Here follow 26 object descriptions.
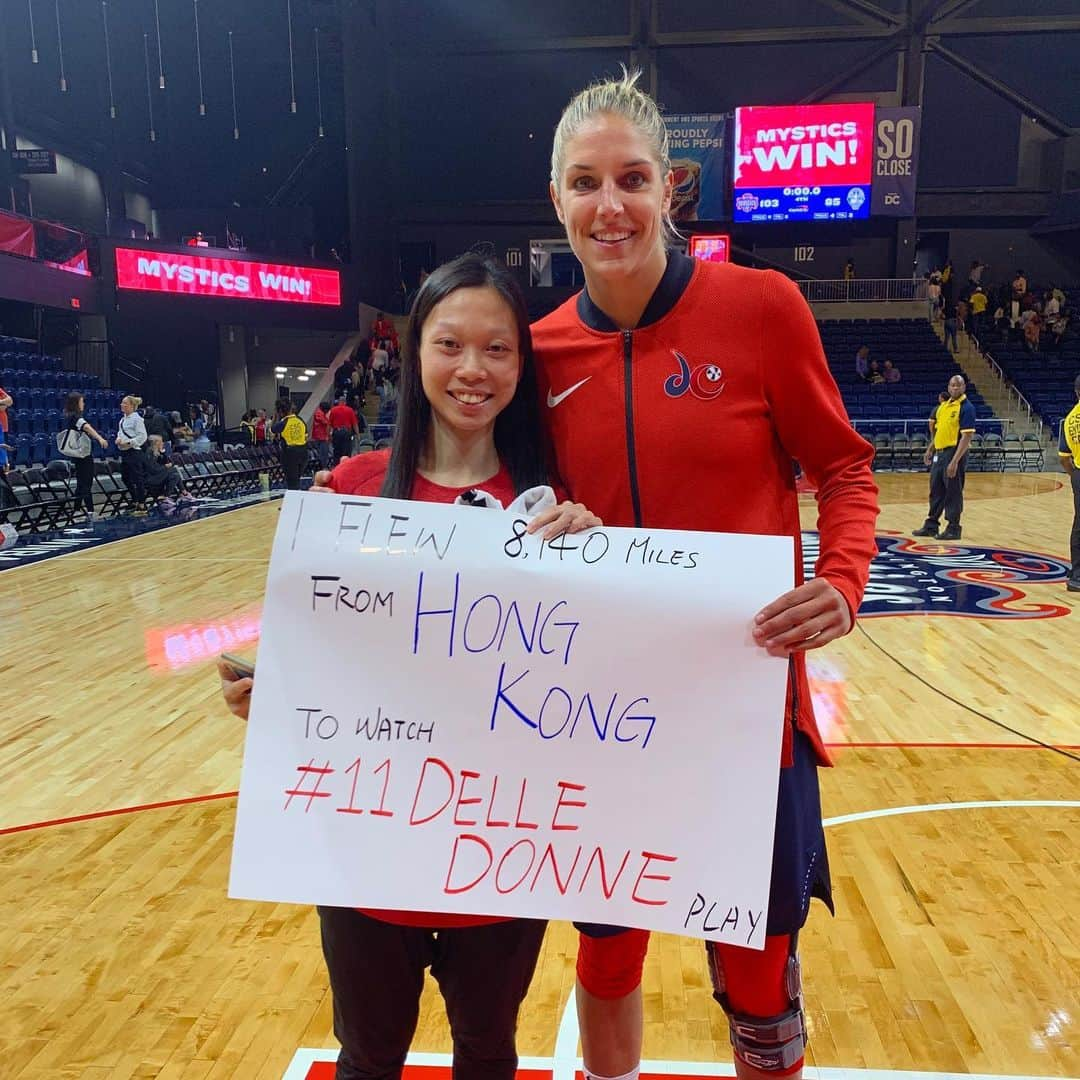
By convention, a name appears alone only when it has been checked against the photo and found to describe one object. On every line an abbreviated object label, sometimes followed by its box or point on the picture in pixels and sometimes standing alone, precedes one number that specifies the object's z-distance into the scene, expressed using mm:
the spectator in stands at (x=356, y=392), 16578
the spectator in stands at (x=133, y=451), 9734
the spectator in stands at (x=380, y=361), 17922
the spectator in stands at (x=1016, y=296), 18625
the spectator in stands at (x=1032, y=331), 17969
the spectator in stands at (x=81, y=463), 9227
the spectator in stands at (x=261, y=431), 15469
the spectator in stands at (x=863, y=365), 17484
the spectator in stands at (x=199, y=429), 13461
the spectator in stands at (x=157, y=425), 10672
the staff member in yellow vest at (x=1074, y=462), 5527
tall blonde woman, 1188
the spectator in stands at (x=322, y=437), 13484
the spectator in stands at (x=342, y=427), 12945
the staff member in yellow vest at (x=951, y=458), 7020
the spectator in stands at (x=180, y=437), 13274
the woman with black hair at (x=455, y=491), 1169
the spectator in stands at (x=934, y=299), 19000
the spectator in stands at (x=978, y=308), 19016
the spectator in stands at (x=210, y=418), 16188
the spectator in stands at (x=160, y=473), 10430
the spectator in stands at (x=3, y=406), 8070
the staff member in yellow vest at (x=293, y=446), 11825
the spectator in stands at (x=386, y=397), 16688
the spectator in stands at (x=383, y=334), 18875
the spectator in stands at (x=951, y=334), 18375
